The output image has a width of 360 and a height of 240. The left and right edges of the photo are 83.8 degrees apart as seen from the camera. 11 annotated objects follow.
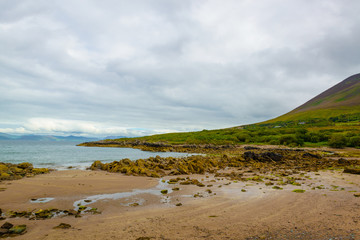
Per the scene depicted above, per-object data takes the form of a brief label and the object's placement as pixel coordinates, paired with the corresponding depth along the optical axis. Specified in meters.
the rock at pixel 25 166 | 15.45
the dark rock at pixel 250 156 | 22.33
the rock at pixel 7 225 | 5.07
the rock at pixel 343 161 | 19.41
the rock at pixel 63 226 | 5.26
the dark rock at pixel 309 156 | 23.94
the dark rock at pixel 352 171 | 13.62
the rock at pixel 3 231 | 4.82
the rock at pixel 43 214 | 6.05
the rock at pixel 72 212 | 6.38
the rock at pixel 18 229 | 4.91
